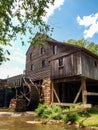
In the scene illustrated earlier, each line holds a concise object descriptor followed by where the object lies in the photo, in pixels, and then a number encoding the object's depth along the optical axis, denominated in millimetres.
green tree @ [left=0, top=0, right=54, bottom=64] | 3742
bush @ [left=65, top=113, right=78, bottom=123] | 6865
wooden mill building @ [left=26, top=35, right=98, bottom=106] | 9259
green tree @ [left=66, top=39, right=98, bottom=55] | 22106
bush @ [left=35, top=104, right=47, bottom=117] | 8948
